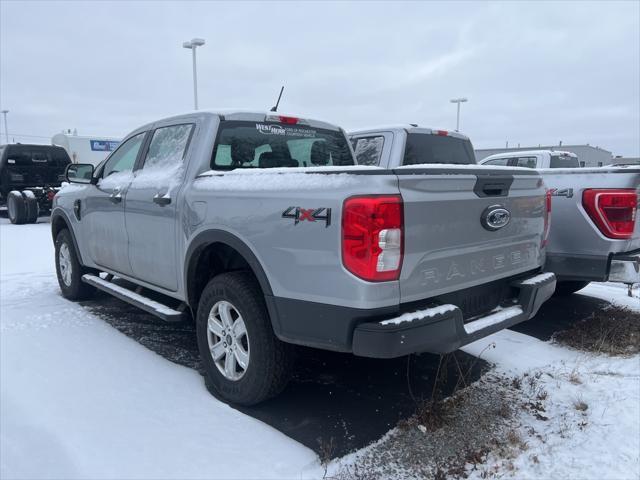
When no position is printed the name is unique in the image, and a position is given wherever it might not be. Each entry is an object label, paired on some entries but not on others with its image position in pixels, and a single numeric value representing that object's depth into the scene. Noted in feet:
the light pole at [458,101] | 99.71
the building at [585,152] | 110.03
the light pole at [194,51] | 68.21
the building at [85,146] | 75.72
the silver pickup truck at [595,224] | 13.79
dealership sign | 79.21
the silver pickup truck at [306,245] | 7.93
